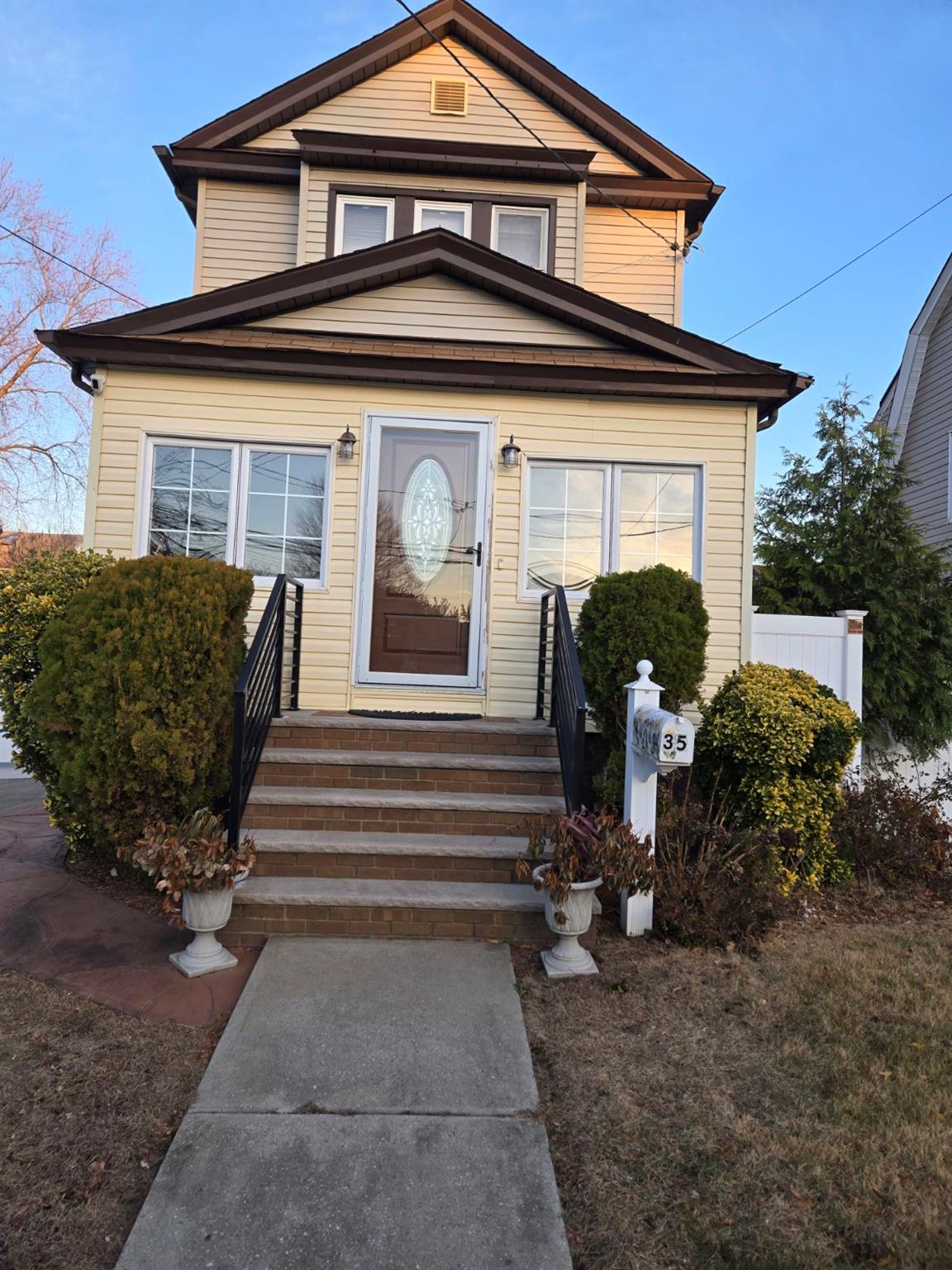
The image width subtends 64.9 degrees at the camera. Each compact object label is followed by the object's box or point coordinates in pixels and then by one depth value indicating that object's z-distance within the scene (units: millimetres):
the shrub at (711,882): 4055
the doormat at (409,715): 5645
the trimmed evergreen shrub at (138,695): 3957
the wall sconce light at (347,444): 6031
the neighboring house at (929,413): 12516
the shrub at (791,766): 4852
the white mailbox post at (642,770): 3939
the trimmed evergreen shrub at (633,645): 4770
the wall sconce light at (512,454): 6082
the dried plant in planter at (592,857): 3598
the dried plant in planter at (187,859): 3432
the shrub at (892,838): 5246
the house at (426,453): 6004
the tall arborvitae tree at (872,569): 7965
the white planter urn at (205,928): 3559
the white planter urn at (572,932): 3607
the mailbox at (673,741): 3734
